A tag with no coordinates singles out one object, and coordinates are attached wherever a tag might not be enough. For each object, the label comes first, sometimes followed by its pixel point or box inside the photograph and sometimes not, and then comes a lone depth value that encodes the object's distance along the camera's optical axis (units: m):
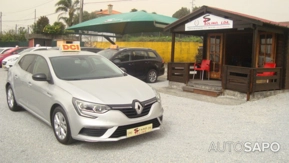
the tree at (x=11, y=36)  38.75
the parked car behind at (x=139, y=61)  11.84
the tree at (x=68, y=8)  38.06
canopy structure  15.29
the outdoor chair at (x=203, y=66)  11.50
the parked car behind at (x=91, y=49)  15.31
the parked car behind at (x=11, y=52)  19.00
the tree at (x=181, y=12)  53.38
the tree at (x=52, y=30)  30.68
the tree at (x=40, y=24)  39.28
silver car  4.36
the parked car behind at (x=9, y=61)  15.83
